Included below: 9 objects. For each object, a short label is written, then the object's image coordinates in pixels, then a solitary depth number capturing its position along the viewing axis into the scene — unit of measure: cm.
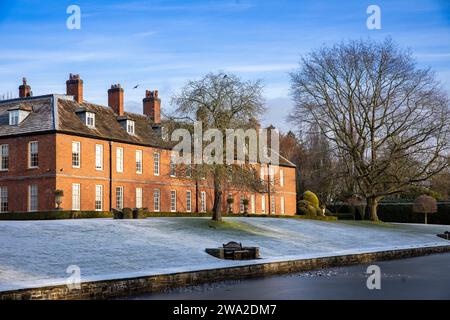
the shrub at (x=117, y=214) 3594
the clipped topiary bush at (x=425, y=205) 6194
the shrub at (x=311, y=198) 6678
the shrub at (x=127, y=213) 3600
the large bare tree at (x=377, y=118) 4891
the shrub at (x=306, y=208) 6331
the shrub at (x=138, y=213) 3647
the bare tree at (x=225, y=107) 3559
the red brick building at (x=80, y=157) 4341
